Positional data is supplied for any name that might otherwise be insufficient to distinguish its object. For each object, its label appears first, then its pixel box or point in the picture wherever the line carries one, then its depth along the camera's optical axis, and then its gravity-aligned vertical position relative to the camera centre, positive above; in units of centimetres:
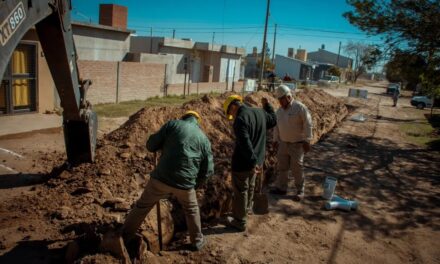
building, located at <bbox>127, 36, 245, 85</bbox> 2830 +145
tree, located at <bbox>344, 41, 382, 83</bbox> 1305 +109
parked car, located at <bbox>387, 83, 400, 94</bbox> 4714 -3
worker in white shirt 622 -93
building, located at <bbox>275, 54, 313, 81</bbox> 6016 +231
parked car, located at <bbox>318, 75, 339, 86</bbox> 4622 +77
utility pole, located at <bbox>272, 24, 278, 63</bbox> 4184 +462
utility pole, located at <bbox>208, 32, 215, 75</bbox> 3300 +122
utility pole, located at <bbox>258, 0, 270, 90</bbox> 2531 +258
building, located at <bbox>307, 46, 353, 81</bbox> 7888 +652
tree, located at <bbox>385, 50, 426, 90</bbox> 1246 +90
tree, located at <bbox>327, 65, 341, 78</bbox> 6262 +231
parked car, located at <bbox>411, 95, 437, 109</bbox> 3184 -85
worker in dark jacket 486 -97
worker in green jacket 406 -105
